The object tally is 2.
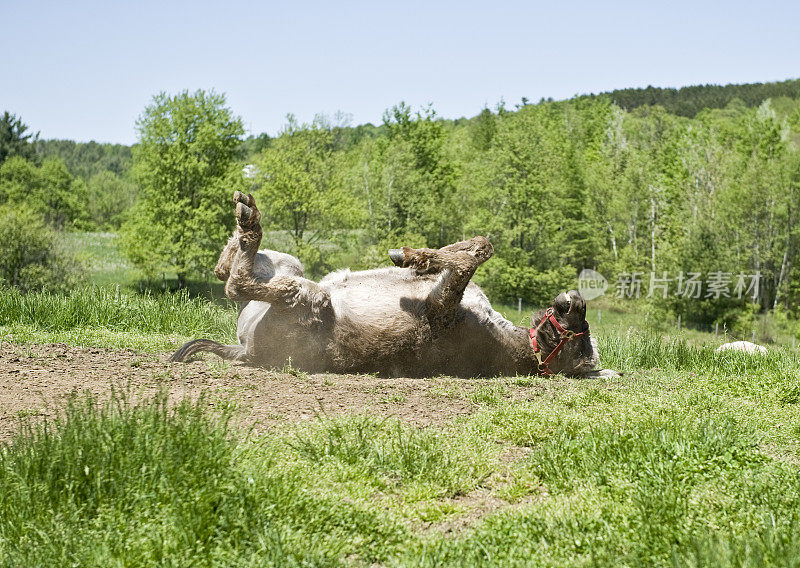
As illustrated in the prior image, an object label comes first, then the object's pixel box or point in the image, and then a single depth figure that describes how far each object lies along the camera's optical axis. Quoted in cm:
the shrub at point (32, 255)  3191
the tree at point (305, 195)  4141
